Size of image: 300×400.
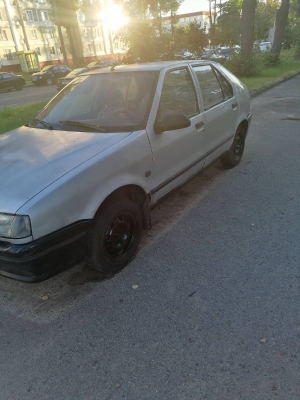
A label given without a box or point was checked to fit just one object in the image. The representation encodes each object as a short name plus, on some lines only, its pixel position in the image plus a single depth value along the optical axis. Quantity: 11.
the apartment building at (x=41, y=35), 40.12
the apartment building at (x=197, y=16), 91.84
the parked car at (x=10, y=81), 24.58
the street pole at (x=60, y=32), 28.63
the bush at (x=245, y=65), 15.30
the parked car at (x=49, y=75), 26.83
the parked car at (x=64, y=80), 17.03
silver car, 2.15
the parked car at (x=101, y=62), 29.09
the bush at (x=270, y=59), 19.50
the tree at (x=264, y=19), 44.09
